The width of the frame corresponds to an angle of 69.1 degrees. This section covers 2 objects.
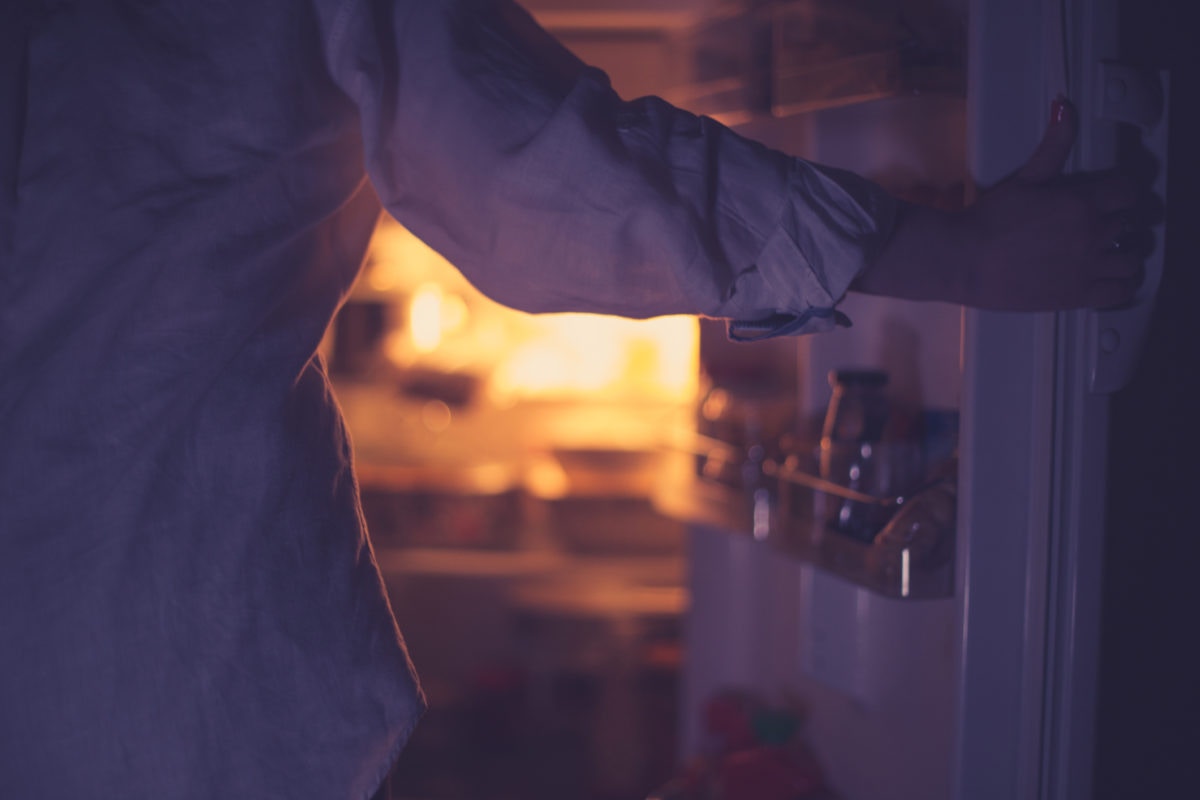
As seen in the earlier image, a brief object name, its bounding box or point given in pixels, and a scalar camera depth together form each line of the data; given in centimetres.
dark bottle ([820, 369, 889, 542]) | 82
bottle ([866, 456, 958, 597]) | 72
